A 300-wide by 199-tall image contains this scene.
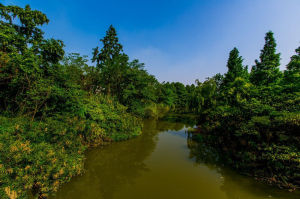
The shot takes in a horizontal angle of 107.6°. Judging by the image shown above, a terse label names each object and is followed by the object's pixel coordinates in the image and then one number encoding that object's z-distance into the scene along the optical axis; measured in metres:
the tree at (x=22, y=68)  5.87
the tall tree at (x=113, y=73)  14.07
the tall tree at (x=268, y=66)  15.52
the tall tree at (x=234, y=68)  17.59
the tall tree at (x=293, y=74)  11.26
